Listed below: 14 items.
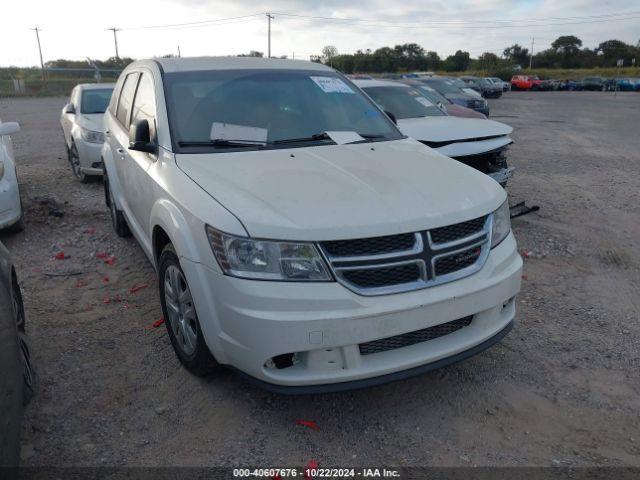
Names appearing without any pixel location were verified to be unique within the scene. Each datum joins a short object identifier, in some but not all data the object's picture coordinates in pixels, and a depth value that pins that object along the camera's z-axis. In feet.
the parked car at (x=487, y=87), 116.57
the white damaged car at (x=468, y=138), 20.57
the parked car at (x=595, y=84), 167.12
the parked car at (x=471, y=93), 60.23
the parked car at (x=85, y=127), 27.07
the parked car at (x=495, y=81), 122.58
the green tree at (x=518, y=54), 294.66
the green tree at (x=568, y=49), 272.10
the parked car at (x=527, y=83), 171.83
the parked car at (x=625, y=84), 162.30
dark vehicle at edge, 6.91
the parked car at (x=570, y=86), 173.06
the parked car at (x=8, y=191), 18.43
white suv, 8.61
